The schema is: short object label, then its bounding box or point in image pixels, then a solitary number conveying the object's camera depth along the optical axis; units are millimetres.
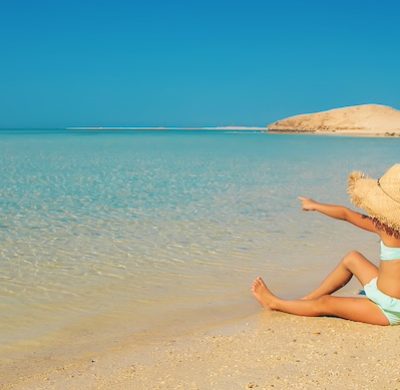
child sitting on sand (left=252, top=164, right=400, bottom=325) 4215
